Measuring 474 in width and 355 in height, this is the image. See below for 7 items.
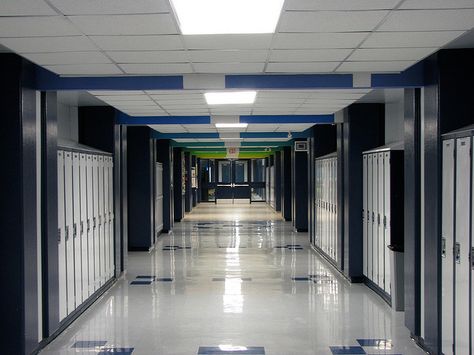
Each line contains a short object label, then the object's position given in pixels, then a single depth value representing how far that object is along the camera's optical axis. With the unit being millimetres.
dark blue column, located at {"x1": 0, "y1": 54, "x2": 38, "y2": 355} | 5012
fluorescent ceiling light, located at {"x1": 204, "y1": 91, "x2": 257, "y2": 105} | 7100
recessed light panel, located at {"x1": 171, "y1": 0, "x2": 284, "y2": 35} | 3375
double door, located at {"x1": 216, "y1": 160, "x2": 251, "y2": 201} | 33812
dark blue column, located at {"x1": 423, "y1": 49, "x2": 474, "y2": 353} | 5074
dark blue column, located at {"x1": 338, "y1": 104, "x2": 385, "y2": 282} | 8891
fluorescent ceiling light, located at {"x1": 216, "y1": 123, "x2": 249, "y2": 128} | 11577
